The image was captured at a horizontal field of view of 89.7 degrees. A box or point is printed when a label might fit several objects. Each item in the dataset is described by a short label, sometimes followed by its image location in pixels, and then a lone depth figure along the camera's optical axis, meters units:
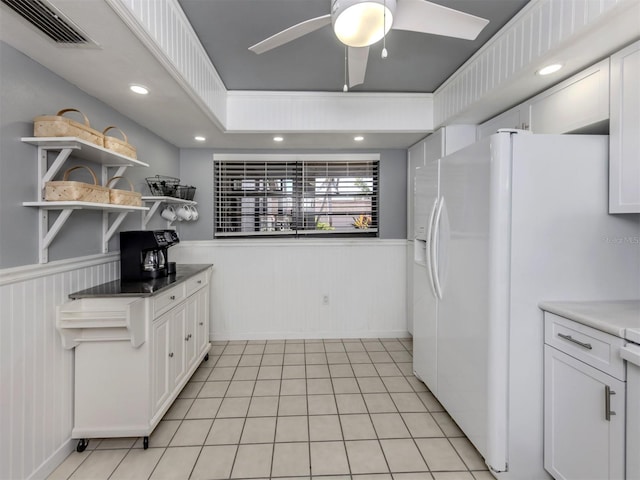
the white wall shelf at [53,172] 1.62
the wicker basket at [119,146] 1.92
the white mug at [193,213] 3.35
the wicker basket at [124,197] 1.97
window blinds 3.76
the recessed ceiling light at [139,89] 2.02
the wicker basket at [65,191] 1.66
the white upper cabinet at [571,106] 1.67
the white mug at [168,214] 3.05
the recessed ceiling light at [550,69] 1.78
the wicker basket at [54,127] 1.62
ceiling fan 1.32
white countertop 1.24
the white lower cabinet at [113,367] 1.83
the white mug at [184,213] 3.18
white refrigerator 1.63
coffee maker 2.32
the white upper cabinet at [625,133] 1.50
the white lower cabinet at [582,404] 1.27
